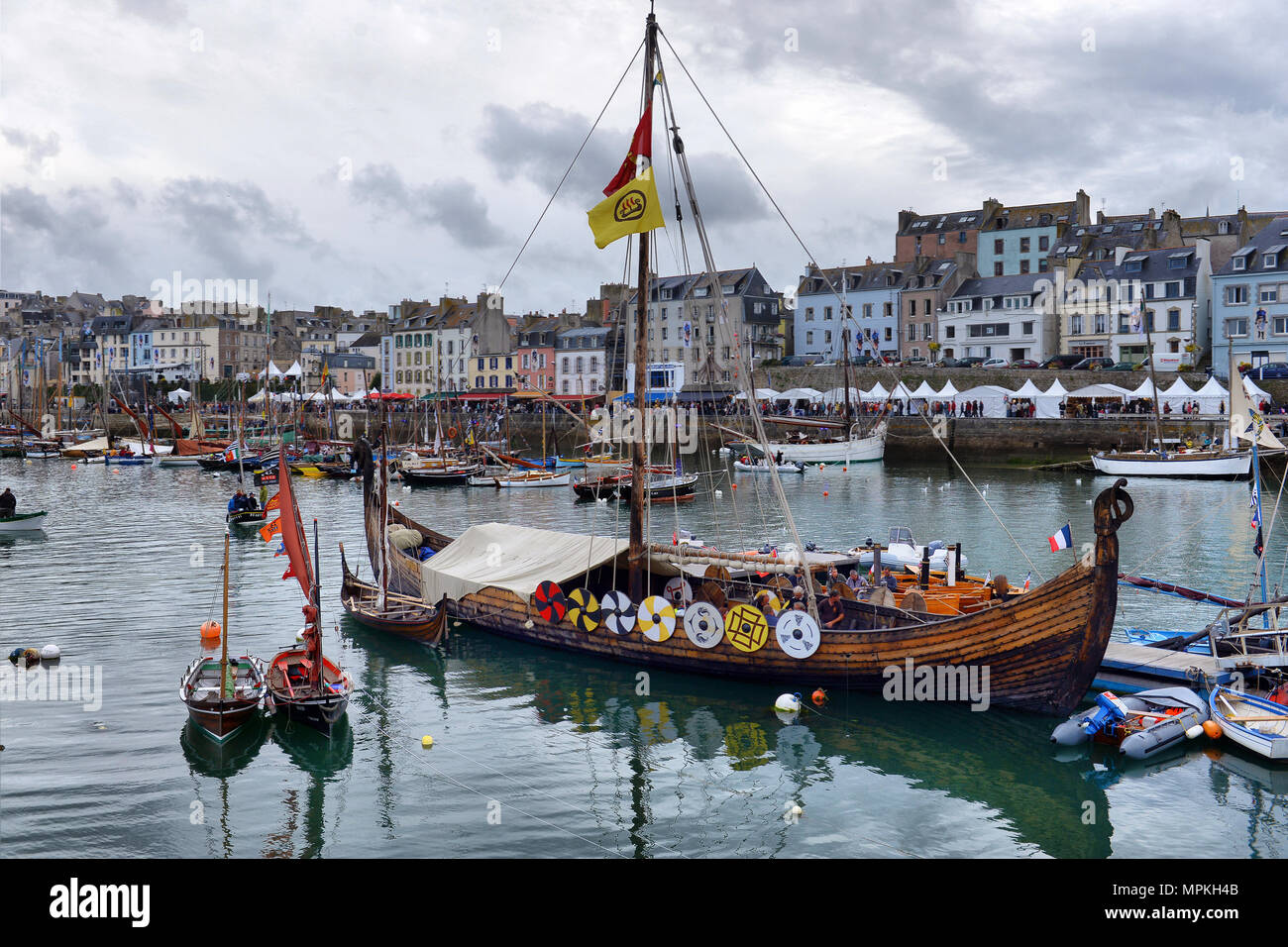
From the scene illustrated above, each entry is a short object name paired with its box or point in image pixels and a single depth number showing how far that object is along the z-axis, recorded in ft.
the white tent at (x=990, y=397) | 259.39
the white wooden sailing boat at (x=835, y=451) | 254.06
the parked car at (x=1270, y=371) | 232.73
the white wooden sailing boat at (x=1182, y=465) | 200.64
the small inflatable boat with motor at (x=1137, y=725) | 59.06
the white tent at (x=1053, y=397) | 239.34
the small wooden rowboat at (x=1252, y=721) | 57.41
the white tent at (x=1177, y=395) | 226.58
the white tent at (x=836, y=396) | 291.99
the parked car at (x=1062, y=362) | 274.98
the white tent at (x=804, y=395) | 291.67
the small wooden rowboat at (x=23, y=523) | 143.23
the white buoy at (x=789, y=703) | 66.90
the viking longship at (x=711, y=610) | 61.52
